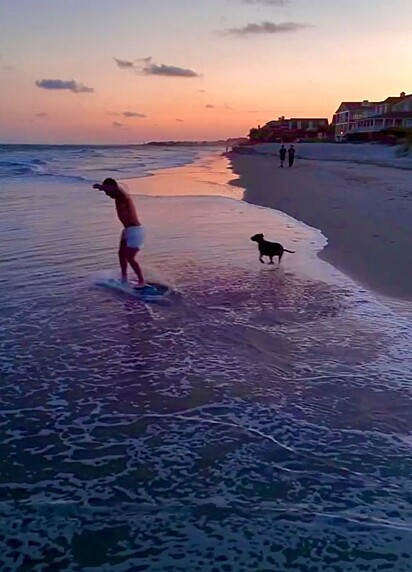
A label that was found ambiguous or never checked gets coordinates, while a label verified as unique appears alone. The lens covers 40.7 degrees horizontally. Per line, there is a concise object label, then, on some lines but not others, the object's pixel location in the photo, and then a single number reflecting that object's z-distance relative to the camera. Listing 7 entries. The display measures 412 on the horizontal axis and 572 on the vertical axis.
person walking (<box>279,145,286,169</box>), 37.08
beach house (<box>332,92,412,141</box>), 80.62
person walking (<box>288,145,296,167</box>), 36.28
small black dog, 9.16
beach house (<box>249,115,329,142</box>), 110.41
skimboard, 7.41
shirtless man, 8.06
